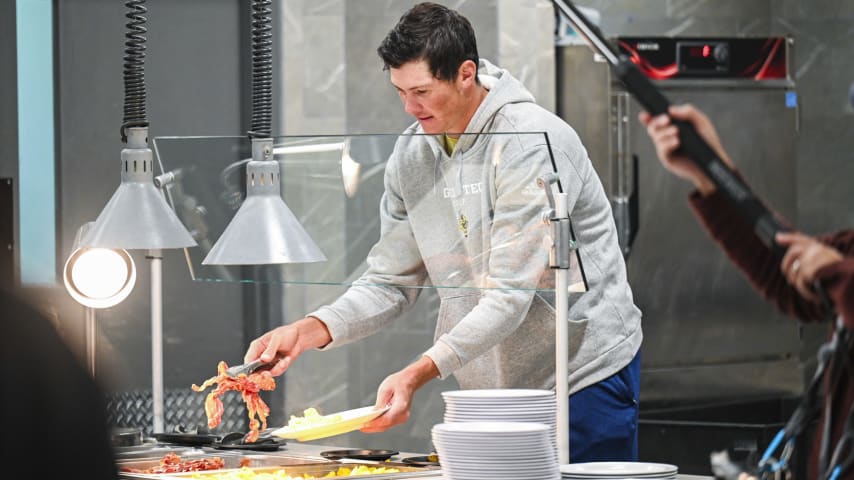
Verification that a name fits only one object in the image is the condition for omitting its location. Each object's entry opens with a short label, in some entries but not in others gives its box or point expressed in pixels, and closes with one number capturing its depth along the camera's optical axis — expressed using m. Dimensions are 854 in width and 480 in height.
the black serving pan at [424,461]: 5.65
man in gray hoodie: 5.11
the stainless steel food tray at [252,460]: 5.85
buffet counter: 5.47
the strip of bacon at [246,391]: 5.91
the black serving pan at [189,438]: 6.37
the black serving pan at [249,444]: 6.18
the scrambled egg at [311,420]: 5.56
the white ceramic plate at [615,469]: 4.49
